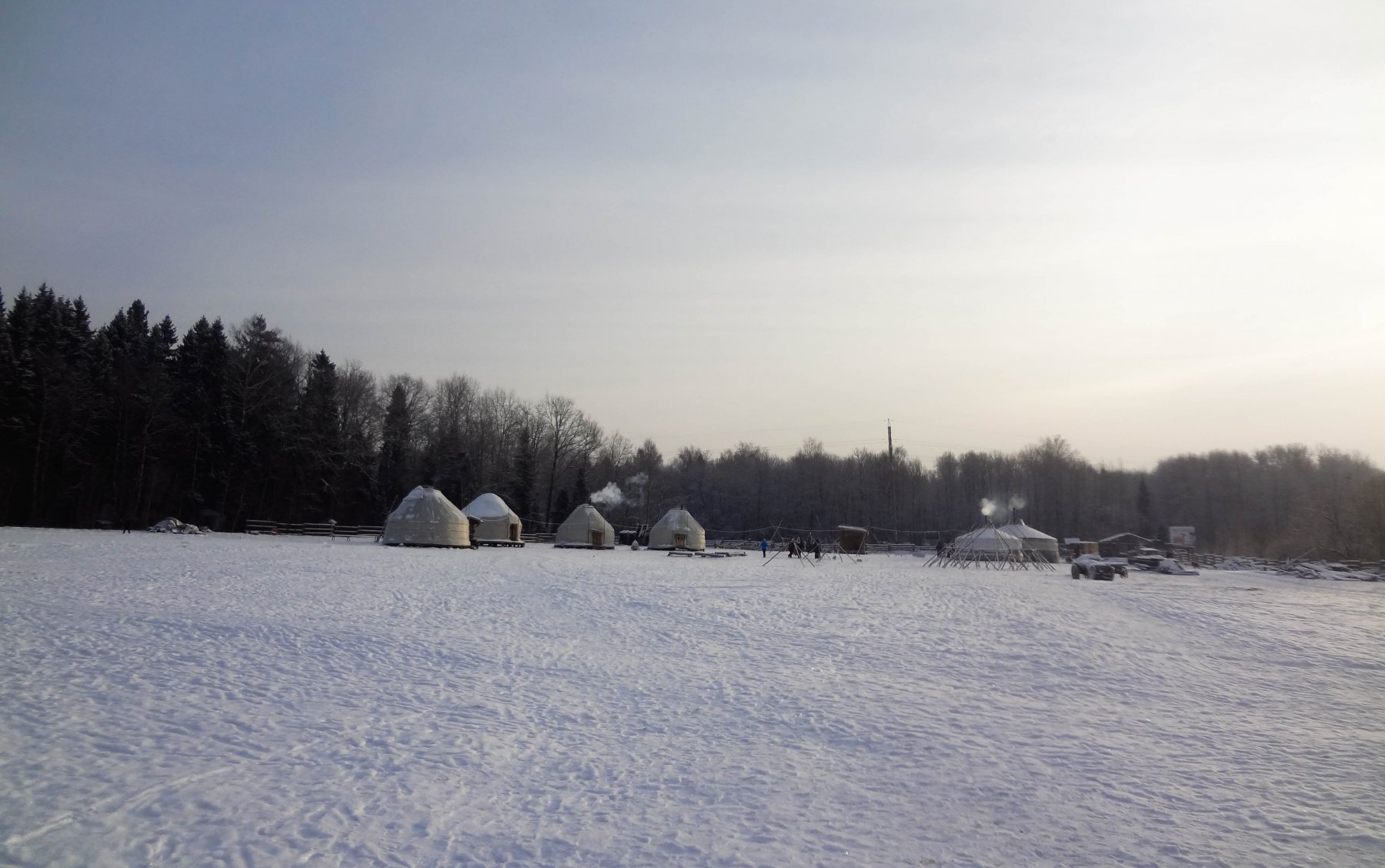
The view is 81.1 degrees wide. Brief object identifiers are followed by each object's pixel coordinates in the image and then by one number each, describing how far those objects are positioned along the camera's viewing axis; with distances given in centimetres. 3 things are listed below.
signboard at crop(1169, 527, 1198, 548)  6538
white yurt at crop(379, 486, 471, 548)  3881
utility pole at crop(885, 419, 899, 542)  8556
